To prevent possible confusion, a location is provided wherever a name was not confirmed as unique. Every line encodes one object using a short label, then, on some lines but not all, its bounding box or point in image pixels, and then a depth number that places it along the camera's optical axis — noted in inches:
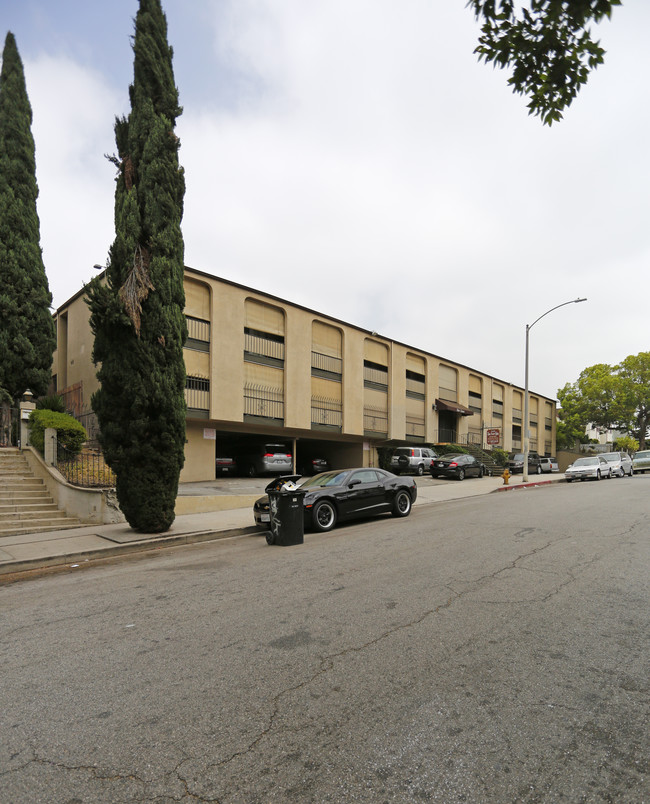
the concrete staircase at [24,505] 438.0
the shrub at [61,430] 542.6
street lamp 955.8
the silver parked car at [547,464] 1516.5
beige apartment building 874.1
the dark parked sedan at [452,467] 1051.9
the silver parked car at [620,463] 1126.5
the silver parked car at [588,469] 1027.3
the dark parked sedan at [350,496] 428.1
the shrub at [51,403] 675.4
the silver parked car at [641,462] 1325.0
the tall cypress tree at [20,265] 730.8
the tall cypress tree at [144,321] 395.5
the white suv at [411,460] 1104.2
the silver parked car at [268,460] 920.9
